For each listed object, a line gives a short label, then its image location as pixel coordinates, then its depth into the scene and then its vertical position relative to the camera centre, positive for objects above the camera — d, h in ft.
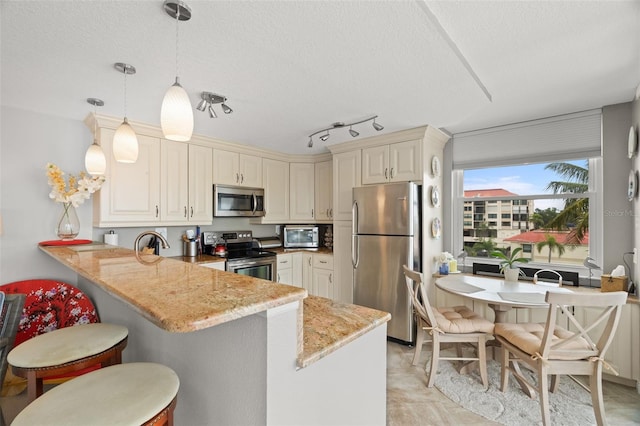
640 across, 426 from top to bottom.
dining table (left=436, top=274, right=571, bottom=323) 6.89 -2.00
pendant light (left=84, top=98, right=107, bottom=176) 6.40 +1.18
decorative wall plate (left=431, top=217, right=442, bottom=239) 10.56 -0.47
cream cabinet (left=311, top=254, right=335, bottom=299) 12.74 -2.71
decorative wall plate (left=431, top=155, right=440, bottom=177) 10.61 +1.77
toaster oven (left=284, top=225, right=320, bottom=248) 14.07 -1.03
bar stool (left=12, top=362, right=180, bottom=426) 2.70 -1.84
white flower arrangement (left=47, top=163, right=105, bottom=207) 7.90 +0.76
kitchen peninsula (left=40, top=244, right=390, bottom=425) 2.58 -1.38
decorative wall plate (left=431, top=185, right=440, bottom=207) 10.57 +0.68
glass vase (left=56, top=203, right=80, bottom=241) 8.23 -0.28
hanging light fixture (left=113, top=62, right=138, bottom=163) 5.36 +1.28
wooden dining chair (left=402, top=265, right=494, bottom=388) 7.63 -3.01
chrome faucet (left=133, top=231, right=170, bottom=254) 5.82 -0.52
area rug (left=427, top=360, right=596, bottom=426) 6.43 -4.42
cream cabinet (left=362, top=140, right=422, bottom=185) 10.30 +1.91
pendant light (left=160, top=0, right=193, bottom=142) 4.01 +1.41
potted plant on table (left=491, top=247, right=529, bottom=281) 8.42 -1.57
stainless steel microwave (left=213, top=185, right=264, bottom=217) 11.59 +0.56
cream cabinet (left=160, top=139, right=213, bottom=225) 10.19 +1.12
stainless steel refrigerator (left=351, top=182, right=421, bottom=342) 9.93 -1.14
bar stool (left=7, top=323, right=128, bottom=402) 3.96 -1.95
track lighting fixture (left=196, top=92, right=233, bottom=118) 6.94 +2.83
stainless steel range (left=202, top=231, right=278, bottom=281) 11.18 -1.63
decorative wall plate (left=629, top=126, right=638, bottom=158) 7.56 +1.87
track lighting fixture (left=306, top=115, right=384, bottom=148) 8.97 +2.96
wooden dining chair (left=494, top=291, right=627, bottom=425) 5.65 -2.81
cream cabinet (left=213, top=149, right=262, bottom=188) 11.65 +1.91
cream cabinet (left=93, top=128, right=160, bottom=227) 8.86 +0.79
